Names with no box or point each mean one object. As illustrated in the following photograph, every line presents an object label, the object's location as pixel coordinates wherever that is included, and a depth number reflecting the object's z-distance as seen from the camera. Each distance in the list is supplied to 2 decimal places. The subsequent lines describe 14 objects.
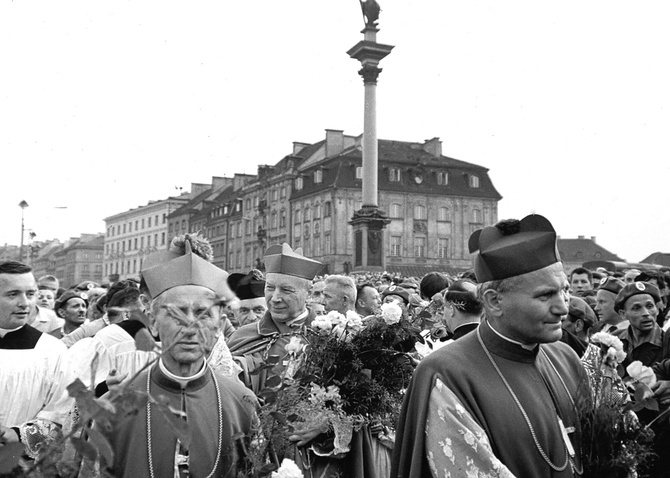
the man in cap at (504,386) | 2.93
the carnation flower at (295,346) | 4.32
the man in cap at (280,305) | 5.68
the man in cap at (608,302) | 8.50
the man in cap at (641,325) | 6.54
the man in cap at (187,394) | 2.95
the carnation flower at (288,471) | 2.29
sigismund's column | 30.53
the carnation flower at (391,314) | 4.28
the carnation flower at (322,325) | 4.24
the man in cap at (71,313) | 9.55
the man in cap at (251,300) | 7.61
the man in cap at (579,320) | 8.07
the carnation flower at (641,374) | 3.47
